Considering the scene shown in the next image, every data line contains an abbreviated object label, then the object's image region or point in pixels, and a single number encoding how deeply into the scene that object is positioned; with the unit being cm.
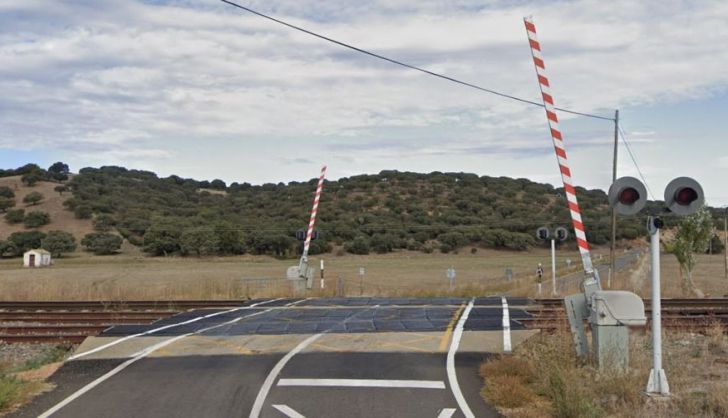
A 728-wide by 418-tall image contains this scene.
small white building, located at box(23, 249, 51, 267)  6309
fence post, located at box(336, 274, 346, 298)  2434
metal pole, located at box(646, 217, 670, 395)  898
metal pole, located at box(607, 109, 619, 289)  2944
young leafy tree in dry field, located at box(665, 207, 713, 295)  2998
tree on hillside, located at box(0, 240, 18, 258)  7462
